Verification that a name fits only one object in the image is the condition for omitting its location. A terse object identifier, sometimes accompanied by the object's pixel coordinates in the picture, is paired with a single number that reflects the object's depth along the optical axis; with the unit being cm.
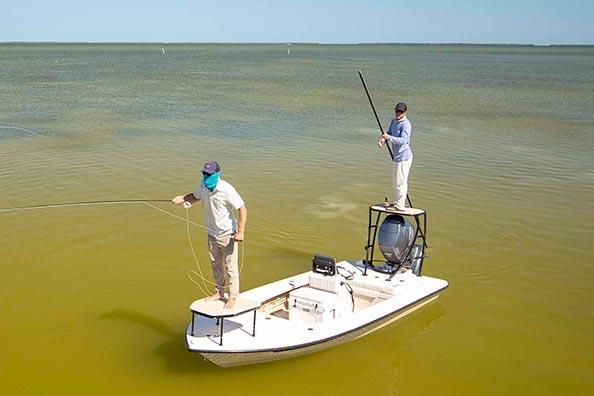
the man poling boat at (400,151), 839
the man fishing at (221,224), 645
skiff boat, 644
